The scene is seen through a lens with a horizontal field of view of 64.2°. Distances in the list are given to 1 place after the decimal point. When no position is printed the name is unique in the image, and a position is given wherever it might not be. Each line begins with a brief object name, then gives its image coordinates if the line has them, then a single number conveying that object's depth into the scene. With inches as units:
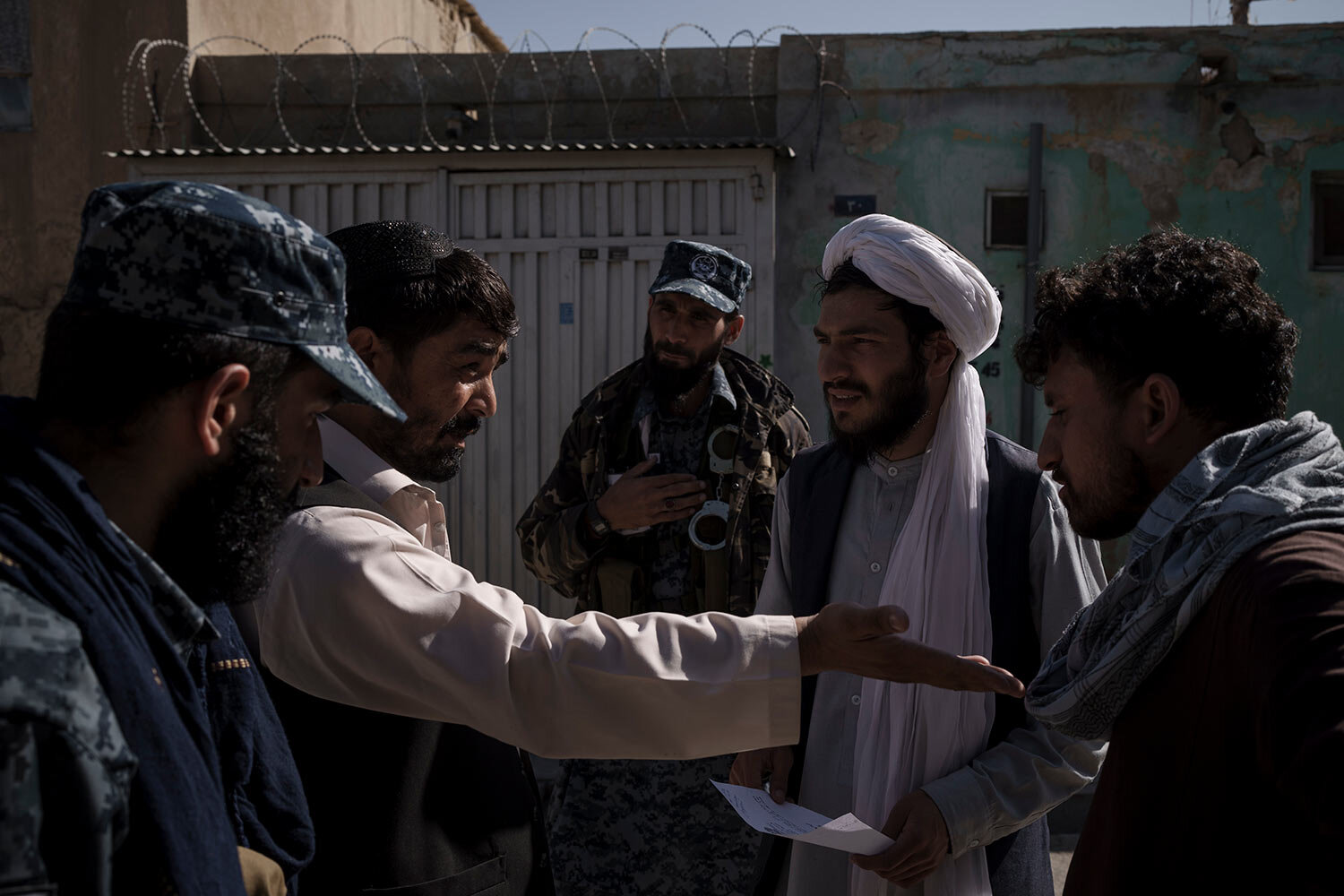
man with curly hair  46.1
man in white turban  83.7
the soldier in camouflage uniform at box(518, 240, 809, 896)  137.4
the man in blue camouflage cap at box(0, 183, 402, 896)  37.2
